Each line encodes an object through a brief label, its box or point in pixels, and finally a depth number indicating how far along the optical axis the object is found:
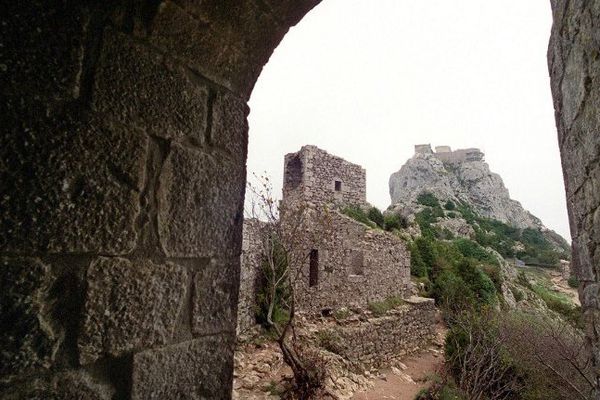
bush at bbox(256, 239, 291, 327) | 9.04
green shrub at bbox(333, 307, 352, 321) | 10.73
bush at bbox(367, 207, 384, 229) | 19.07
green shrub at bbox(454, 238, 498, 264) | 22.70
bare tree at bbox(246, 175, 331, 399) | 6.70
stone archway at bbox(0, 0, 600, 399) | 0.81
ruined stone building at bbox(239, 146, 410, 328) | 10.57
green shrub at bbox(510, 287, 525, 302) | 19.54
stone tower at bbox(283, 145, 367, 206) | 17.19
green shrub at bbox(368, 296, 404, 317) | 11.79
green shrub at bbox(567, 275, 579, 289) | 23.60
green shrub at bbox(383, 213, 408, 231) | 19.95
